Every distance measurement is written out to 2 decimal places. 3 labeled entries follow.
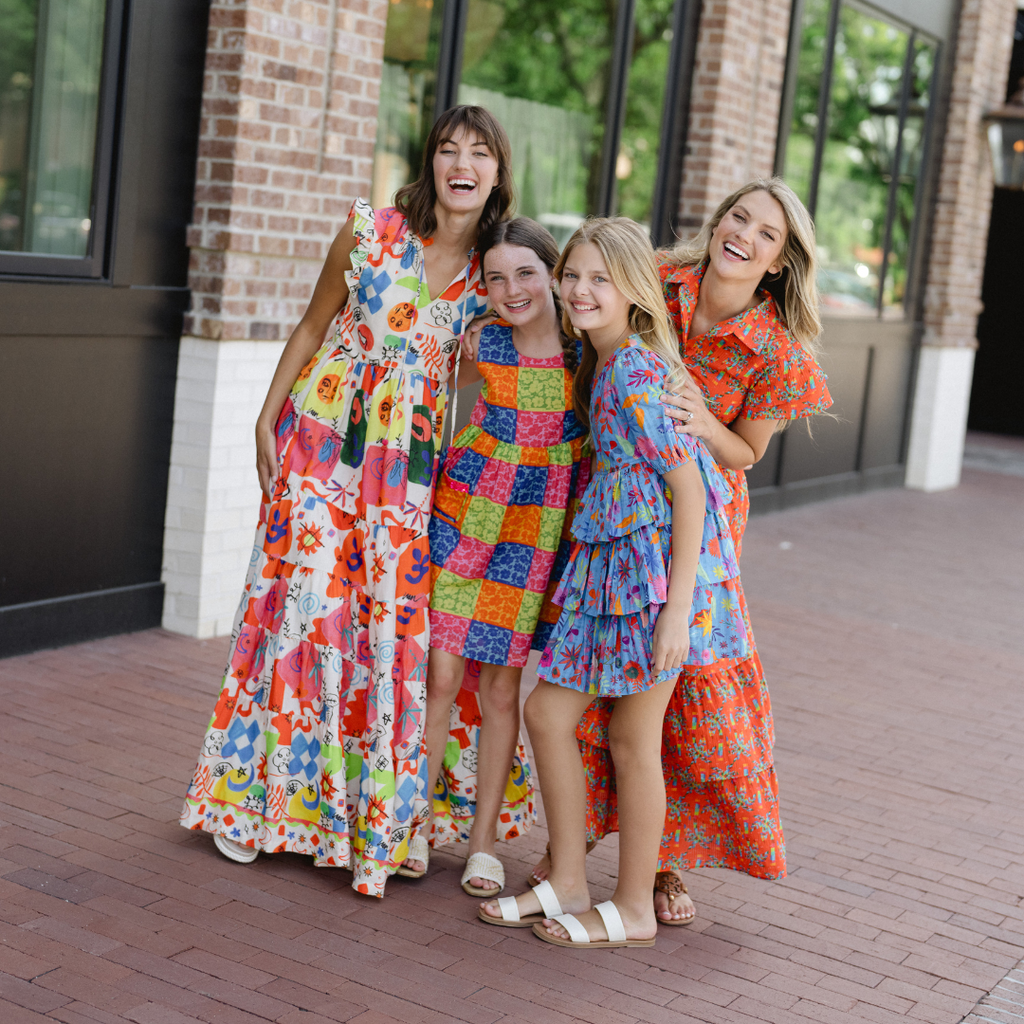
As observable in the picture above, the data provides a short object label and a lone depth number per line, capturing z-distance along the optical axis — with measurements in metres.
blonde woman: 3.18
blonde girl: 3.02
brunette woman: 3.33
